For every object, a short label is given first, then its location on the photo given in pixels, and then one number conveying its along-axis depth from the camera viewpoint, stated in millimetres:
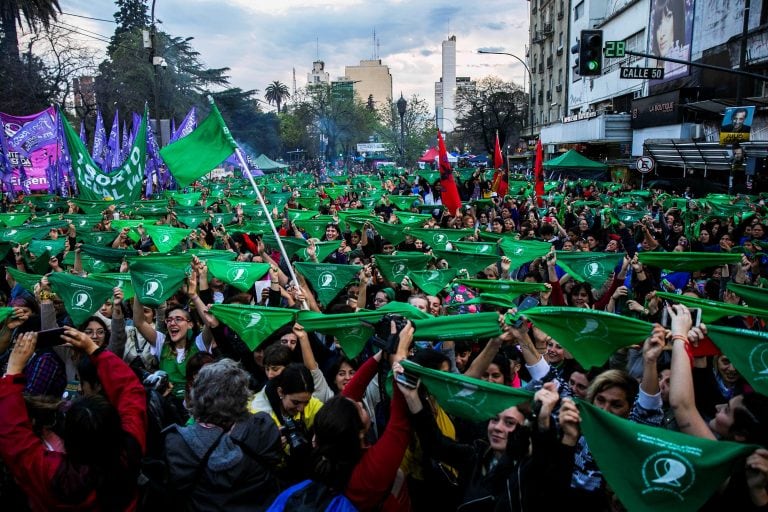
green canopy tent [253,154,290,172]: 41862
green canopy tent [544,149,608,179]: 22859
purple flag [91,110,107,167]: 20969
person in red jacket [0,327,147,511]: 2771
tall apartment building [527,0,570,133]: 56594
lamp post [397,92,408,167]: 38906
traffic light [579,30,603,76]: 12344
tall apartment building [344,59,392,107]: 190750
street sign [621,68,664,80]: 18156
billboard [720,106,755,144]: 16688
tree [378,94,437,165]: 75250
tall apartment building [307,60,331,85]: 196425
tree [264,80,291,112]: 125038
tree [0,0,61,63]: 29609
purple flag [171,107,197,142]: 22397
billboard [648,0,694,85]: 29438
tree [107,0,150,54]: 61062
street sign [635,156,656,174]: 18812
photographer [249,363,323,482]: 3371
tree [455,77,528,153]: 61459
